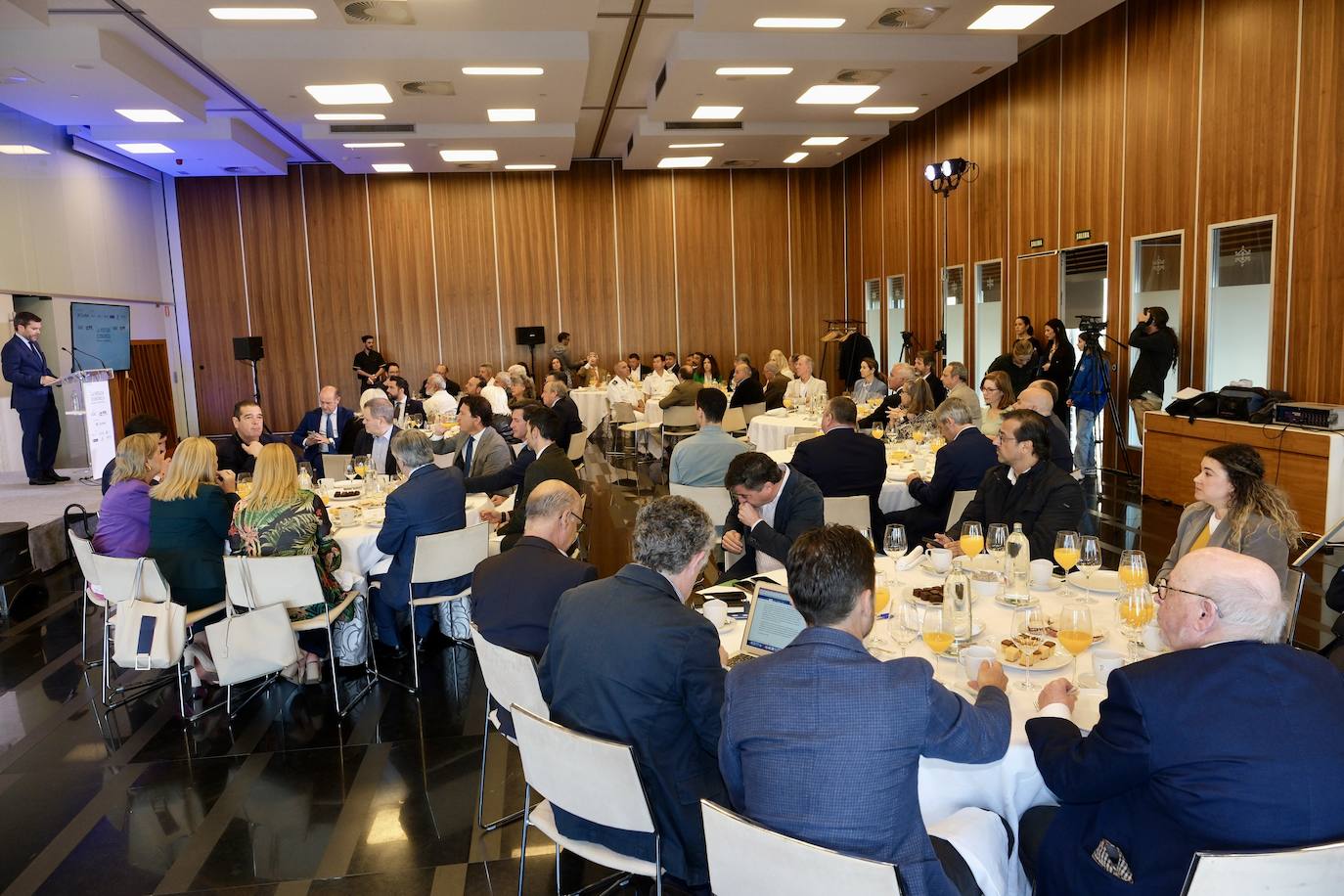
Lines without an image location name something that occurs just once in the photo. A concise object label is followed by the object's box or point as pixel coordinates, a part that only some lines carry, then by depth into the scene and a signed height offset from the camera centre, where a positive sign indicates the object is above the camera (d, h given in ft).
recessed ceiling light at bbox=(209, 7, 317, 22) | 24.44 +9.43
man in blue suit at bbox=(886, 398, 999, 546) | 18.08 -2.62
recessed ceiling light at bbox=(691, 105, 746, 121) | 38.32 +9.89
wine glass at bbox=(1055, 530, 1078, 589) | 10.84 -2.57
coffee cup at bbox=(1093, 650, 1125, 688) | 8.34 -3.04
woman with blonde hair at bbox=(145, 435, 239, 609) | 15.26 -2.66
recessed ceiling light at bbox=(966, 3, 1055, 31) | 27.66 +9.80
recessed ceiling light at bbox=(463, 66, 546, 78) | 30.30 +9.43
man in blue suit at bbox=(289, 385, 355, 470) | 28.86 -2.02
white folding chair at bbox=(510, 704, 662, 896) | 7.20 -3.47
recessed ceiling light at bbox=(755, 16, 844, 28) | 27.25 +9.64
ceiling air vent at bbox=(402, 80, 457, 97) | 32.31 +9.61
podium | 38.17 -1.81
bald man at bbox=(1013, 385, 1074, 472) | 19.48 -1.97
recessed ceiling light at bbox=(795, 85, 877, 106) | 35.32 +9.77
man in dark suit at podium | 31.37 -0.85
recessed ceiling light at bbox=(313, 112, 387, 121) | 36.73 +9.90
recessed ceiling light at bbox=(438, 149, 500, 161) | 45.94 +10.19
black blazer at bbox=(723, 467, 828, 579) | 13.85 -2.57
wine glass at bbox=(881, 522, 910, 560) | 11.58 -2.57
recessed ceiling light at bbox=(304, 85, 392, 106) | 32.60 +9.65
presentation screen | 40.88 +1.66
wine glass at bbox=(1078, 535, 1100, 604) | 10.78 -2.65
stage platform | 24.50 -4.01
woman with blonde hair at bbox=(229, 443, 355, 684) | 14.97 -2.54
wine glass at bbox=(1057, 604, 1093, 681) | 8.36 -2.72
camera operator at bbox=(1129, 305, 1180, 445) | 28.58 -0.89
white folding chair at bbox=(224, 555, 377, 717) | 14.52 -3.51
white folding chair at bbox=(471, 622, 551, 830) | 8.79 -3.17
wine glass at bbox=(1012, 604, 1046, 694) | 8.75 -2.96
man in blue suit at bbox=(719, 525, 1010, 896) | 6.02 -2.65
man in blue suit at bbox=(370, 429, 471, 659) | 16.14 -2.75
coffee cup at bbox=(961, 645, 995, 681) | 8.25 -2.97
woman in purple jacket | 16.31 -2.45
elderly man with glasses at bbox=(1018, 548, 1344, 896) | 5.53 -2.60
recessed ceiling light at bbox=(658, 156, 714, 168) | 50.95 +10.48
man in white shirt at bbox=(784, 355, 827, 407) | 35.81 -1.72
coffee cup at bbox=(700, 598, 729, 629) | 10.22 -3.00
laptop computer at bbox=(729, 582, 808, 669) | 8.89 -2.75
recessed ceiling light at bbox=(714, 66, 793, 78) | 31.68 +9.53
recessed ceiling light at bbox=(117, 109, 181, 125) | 35.60 +9.98
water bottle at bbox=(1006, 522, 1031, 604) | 10.59 -2.72
